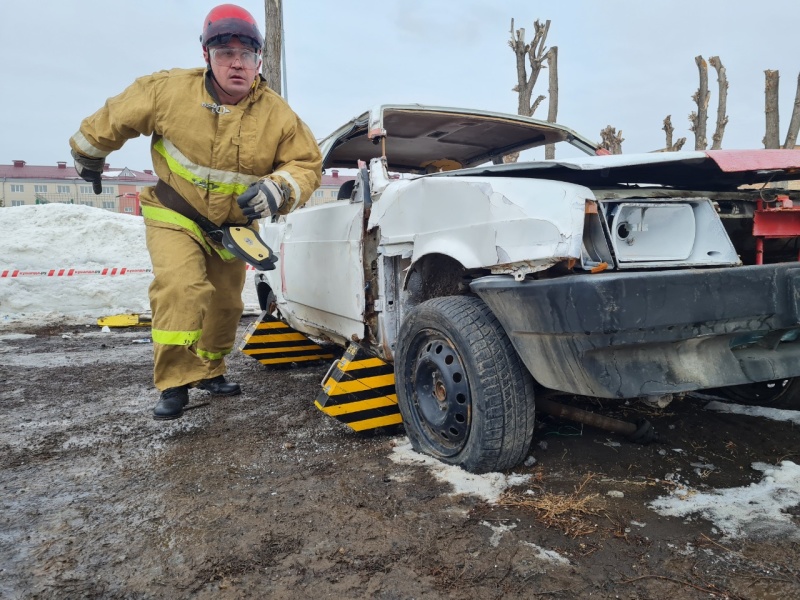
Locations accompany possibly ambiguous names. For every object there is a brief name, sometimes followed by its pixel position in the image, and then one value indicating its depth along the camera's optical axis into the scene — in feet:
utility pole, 28.66
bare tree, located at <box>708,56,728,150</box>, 44.78
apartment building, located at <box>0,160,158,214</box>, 196.44
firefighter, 10.17
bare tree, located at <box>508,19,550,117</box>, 41.75
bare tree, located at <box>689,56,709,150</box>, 43.62
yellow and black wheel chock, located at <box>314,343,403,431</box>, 9.57
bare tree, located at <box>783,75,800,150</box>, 37.22
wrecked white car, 6.02
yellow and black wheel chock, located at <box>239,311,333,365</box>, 15.66
